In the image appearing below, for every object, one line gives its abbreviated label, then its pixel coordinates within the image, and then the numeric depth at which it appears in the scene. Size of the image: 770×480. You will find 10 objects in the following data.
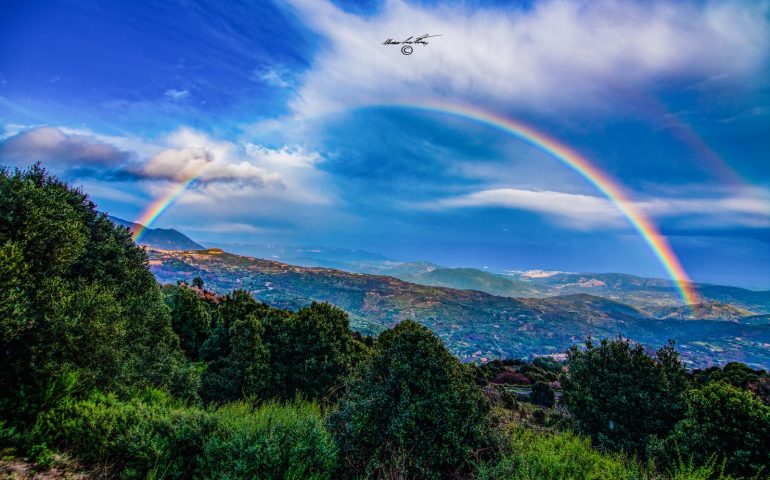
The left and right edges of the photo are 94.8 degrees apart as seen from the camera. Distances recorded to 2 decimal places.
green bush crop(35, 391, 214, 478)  8.48
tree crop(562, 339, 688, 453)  16.81
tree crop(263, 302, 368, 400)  25.89
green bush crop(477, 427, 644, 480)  7.37
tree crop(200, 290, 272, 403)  24.88
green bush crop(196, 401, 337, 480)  7.94
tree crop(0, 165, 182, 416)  11.52
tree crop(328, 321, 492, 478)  9.02
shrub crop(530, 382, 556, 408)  36.87
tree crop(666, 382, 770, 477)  10.34
